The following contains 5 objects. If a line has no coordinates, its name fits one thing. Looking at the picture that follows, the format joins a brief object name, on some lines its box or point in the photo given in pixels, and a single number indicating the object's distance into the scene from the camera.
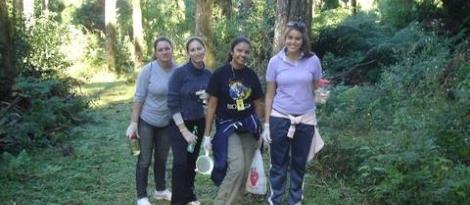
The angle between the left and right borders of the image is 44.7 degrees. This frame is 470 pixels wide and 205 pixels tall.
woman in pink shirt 5.40
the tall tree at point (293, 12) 8.35
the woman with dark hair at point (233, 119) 5.32
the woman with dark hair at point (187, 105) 5.57
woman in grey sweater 5.89
